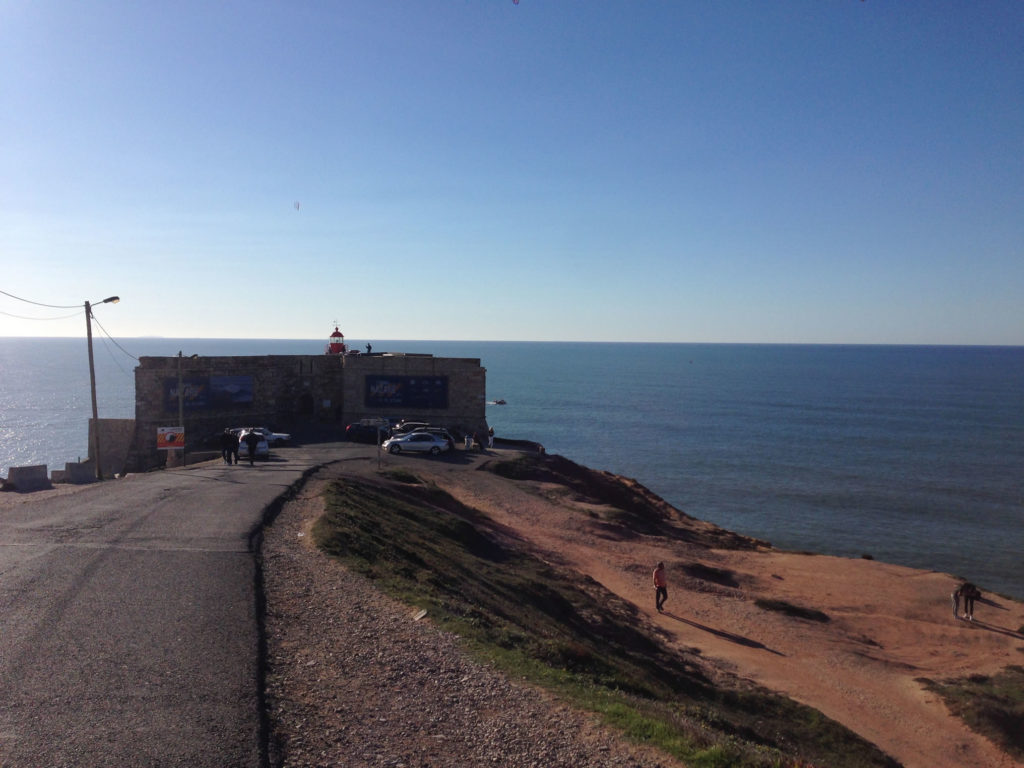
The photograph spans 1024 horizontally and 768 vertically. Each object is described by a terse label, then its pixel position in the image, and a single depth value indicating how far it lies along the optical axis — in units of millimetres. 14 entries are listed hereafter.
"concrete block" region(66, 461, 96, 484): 29062
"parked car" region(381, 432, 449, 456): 35844
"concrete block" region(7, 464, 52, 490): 24578
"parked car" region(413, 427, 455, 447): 37750
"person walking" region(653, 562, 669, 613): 21031
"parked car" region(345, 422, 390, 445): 37844
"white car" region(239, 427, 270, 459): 29883
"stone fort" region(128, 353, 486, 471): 37969
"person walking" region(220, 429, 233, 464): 27203
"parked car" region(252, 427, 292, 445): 35031
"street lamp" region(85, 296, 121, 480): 29659
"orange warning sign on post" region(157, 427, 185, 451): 29469
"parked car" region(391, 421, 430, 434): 38512
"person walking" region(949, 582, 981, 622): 25438
